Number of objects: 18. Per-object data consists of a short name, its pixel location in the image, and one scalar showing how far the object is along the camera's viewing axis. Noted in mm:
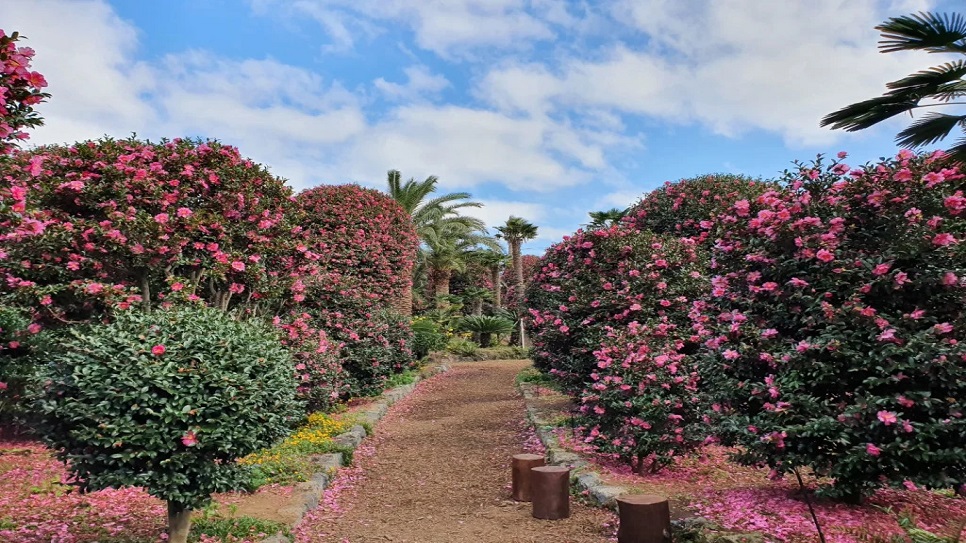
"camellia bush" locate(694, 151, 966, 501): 3852
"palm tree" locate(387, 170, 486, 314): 20953
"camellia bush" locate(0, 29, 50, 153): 3562
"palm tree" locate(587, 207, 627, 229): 18297
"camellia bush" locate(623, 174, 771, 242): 10844
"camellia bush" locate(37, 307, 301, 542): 3416
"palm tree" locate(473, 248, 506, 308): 27906
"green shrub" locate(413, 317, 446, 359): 17603
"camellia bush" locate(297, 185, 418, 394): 10203
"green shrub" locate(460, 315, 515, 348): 21750
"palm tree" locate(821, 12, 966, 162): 4895
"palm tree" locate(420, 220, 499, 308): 22628
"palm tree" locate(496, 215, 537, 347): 24844
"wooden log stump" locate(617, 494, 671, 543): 4172
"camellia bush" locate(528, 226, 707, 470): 5918
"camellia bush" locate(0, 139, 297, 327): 5625
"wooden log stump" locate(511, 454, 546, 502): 5719
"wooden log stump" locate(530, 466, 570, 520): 5074
